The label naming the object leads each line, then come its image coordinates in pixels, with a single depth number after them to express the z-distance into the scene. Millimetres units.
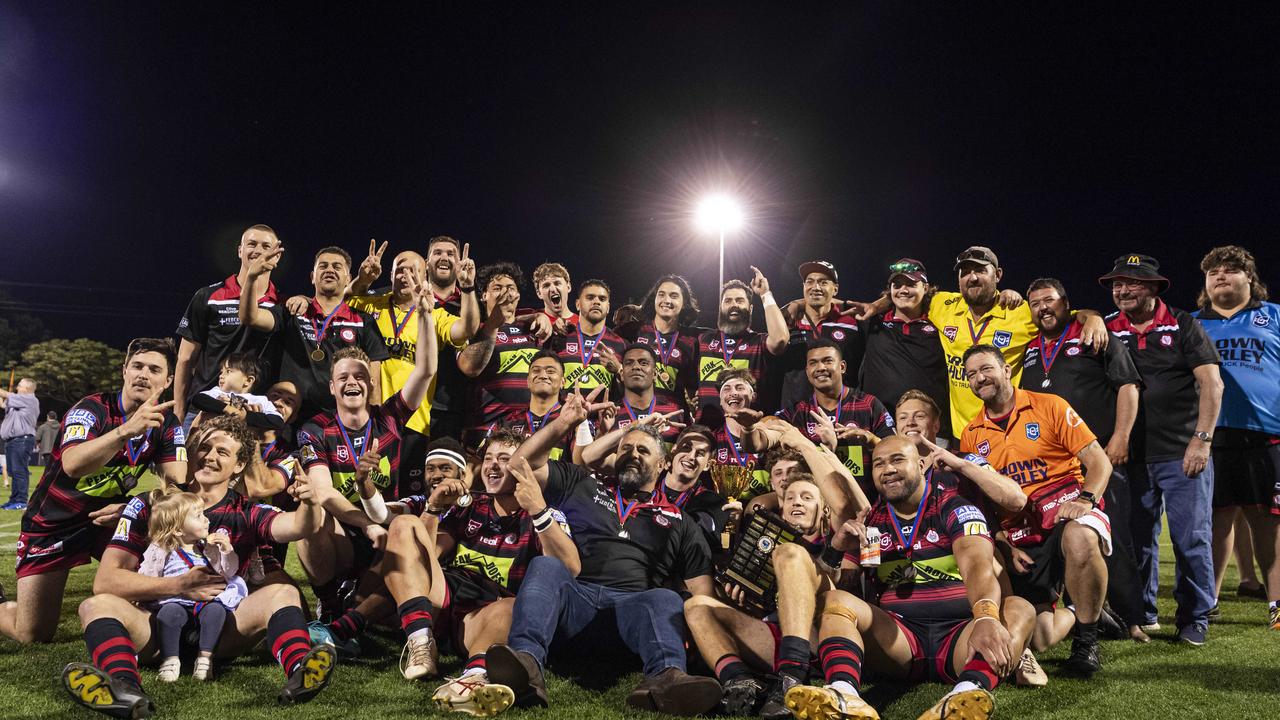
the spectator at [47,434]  19344
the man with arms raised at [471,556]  4383
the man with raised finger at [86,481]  5062
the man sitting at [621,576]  3732
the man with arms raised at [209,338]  6350
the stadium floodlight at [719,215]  19703
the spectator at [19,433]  13703
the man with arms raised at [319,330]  6379
